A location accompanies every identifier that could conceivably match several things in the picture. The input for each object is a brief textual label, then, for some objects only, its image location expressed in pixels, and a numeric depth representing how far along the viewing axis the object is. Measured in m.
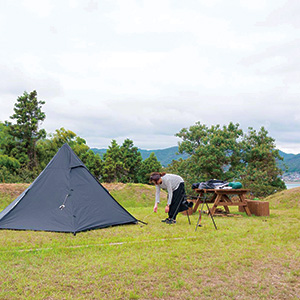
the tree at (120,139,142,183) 38.84
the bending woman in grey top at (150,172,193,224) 8.22
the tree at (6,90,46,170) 31.80
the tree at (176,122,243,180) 22.77
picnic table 9.79
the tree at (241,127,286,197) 22.36
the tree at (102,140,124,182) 37.25
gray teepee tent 7.55
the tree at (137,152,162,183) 38.59
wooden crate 10.05
